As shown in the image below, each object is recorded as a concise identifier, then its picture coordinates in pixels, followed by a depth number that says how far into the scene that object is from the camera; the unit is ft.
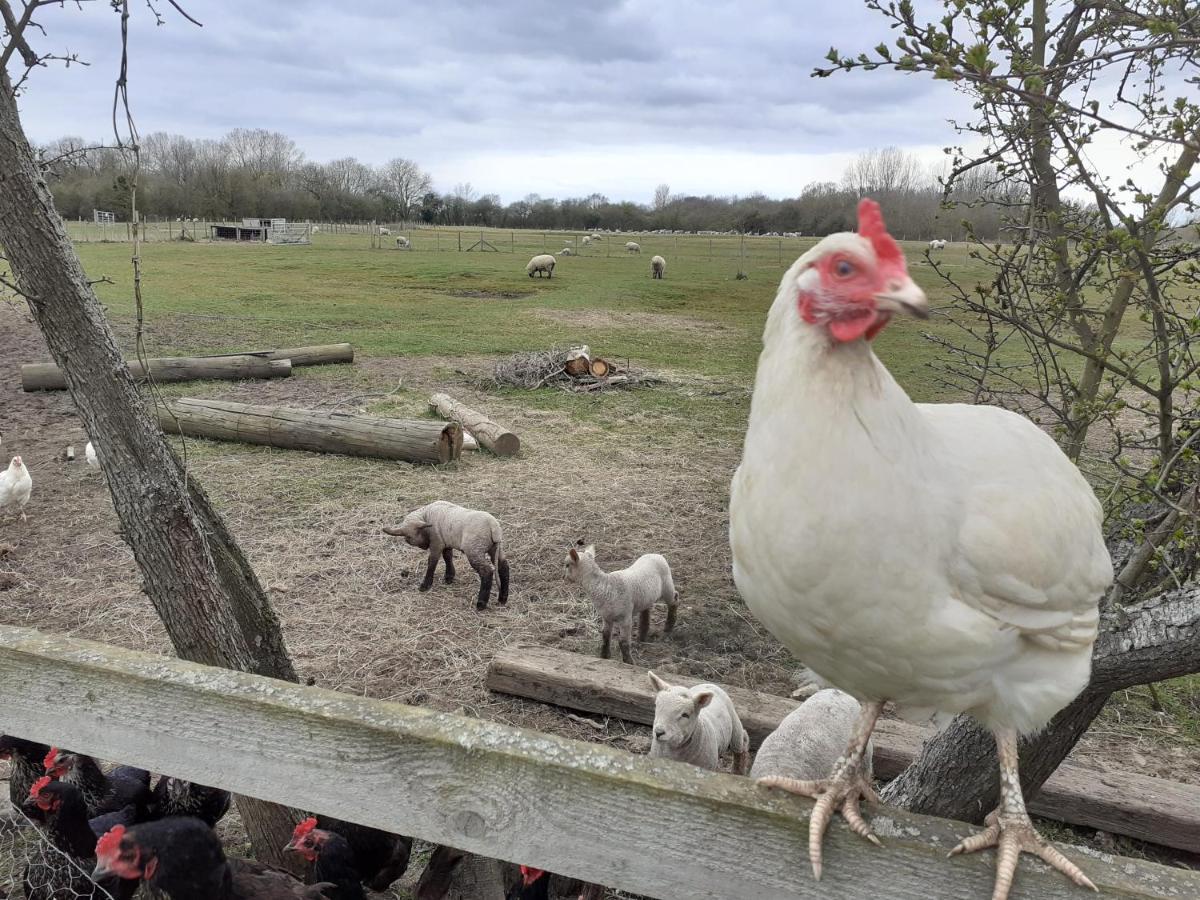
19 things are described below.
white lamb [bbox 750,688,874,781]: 11.50
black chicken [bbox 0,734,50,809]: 10.73
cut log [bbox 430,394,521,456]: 32.35
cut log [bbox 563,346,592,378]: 45.70
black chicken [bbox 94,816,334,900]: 8.27
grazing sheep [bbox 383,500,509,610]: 20.76
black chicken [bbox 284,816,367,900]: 10.05
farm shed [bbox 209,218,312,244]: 183.62
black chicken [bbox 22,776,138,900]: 9.61
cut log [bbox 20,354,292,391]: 39.47
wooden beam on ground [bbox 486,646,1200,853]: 12.29
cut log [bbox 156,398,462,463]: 31.17
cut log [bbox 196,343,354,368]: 48.11
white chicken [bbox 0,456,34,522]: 24.20
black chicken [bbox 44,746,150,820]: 10.83
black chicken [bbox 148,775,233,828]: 11.21
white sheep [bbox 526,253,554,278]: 111.86
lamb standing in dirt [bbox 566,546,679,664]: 17.81
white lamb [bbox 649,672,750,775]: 12.08
